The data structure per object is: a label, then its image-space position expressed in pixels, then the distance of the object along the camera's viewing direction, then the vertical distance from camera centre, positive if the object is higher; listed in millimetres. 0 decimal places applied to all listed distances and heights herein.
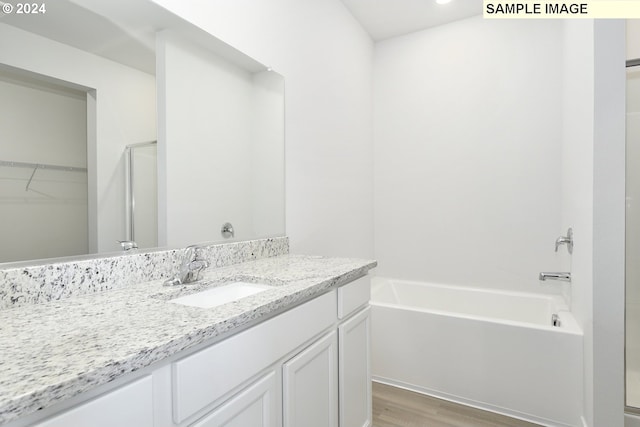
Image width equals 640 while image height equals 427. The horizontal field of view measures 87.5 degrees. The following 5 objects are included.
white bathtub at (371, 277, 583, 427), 1807 -892
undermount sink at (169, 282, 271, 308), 1156 -310
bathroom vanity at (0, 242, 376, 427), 528 -304
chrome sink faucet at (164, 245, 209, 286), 1150 -209
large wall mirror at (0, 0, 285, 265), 922 +278
